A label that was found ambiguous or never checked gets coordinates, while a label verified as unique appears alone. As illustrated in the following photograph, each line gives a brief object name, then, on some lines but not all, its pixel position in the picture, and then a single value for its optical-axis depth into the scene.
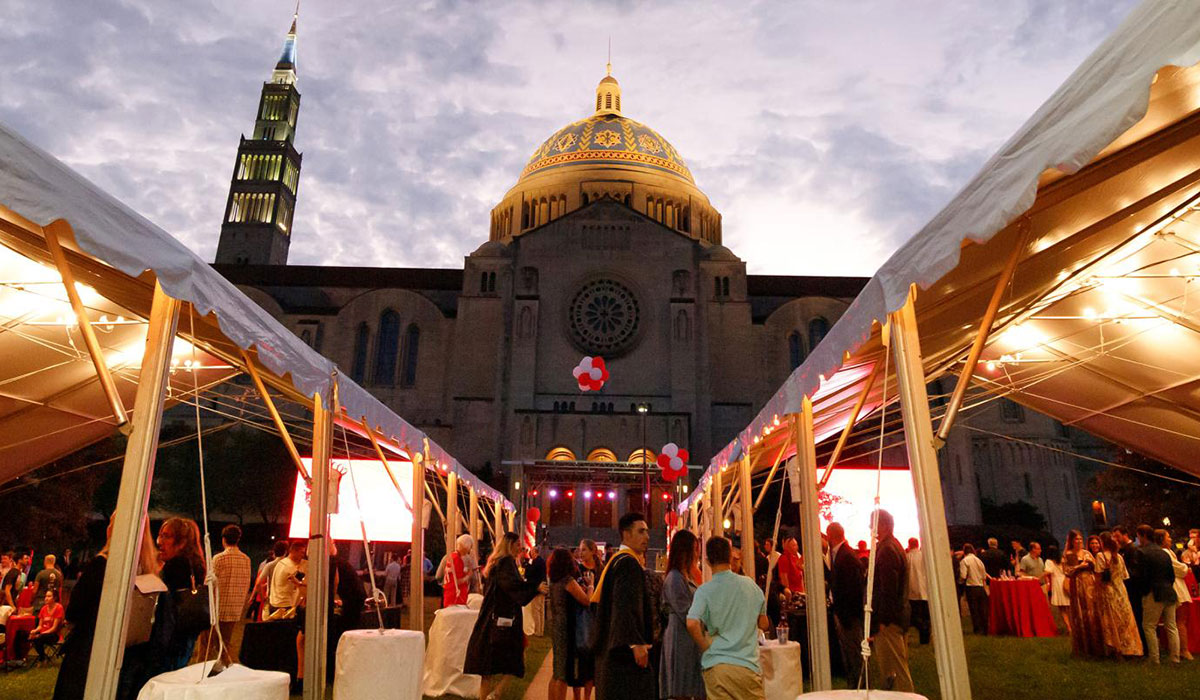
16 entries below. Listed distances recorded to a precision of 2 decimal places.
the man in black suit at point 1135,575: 8.73
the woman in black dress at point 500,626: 6.09
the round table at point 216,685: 3.51
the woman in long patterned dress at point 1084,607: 8.98
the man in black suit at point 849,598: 6.59
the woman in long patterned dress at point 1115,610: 8.77
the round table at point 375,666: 5.31
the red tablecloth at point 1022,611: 11.76
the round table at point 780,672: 5.97
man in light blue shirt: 3.98
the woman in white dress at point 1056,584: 12.47
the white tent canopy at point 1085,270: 2.68
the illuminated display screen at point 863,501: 11.20
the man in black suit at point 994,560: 13.73
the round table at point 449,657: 7.87
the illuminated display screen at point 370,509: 12.47
